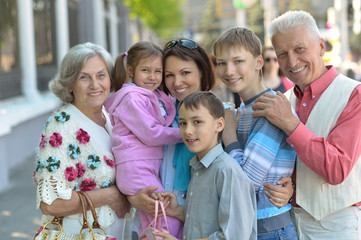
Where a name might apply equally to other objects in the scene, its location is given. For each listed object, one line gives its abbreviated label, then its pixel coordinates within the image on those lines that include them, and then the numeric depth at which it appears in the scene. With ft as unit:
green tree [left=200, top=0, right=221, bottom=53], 255.78
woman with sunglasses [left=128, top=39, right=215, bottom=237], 9.10
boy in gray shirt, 7.60
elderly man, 7.94
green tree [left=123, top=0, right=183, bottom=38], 82.28
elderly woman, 8.99
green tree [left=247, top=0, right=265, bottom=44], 205.73
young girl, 9.27
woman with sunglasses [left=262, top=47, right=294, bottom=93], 21.78
